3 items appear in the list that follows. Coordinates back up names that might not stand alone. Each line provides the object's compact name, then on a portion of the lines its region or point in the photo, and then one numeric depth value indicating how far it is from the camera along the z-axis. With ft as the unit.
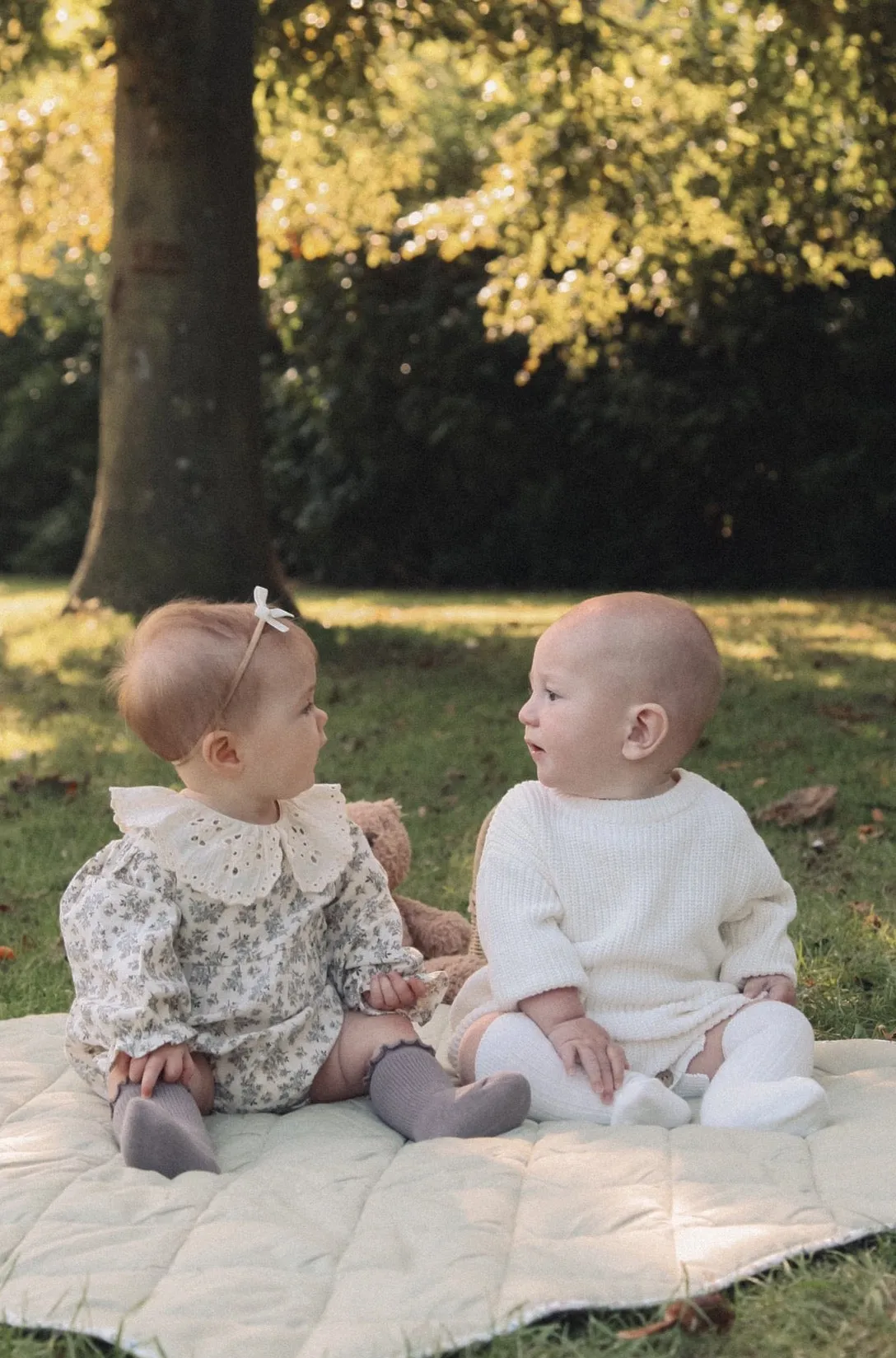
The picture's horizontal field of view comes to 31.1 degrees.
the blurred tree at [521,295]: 35.35
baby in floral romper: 9.44
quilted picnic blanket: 7.08
